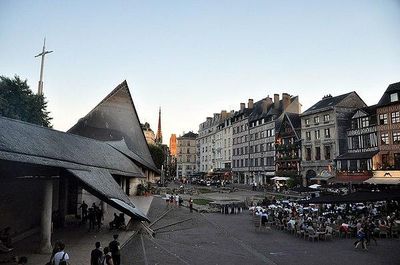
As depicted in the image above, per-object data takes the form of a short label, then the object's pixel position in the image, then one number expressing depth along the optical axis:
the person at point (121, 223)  18.45
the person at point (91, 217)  18.25
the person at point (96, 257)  9.53
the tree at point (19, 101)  37.69
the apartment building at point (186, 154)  113.12
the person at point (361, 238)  15.93
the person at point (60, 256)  9.08
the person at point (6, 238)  12.06
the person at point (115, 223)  18.53
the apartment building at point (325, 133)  48.22
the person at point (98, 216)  18.55
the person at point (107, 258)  9.30
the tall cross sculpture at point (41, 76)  43.09
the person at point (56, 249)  9.16
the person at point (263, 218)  21.54
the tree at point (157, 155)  74.56
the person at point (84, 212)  20.14
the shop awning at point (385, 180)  35.25
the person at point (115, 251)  10.74
